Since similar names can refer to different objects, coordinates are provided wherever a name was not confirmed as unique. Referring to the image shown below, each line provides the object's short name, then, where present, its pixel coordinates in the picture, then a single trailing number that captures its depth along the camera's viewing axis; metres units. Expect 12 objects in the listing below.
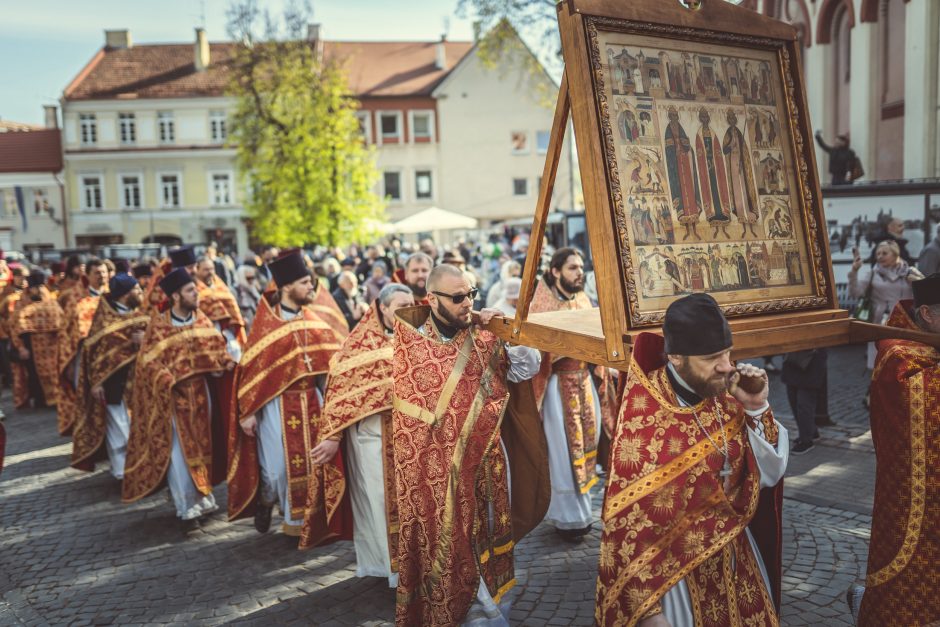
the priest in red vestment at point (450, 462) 4.48
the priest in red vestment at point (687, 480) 3.01
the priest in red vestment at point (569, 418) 6.40
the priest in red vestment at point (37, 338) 13.20
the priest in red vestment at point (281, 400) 6.68
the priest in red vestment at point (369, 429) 5.27
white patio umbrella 25.47
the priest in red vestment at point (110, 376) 8.45
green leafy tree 31.62
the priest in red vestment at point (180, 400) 7.29
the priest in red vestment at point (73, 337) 10.34
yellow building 45.66
